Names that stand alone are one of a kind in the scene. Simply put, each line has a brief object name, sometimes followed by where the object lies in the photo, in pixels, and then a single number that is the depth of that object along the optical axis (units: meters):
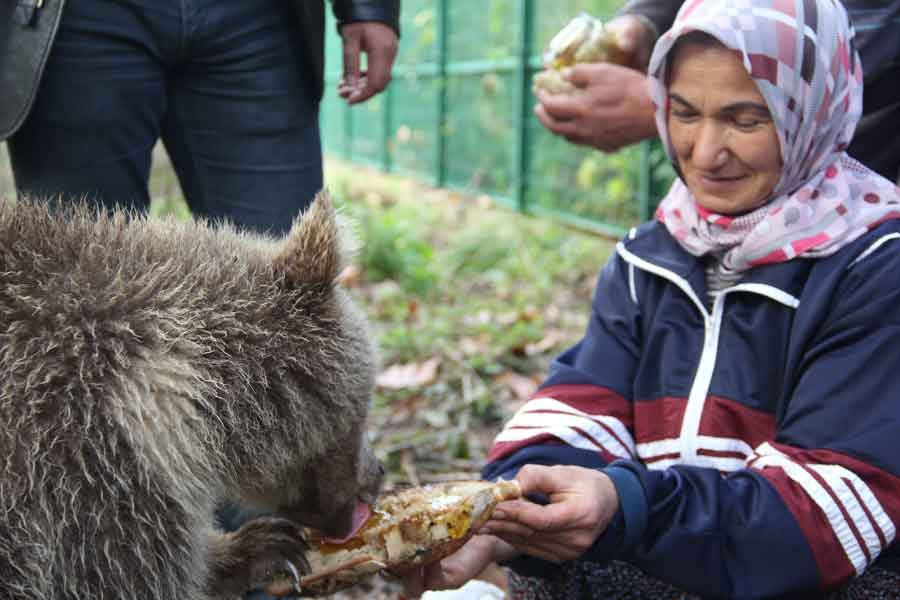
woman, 2.33
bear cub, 1.96
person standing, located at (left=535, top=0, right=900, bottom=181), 3.04
